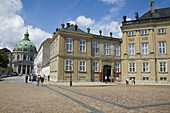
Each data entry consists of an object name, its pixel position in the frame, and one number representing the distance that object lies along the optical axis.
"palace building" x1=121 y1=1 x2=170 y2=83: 29.66
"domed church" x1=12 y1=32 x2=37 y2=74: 129.84
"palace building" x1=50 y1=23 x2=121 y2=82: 28.22
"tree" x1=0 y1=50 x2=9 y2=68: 40.92
